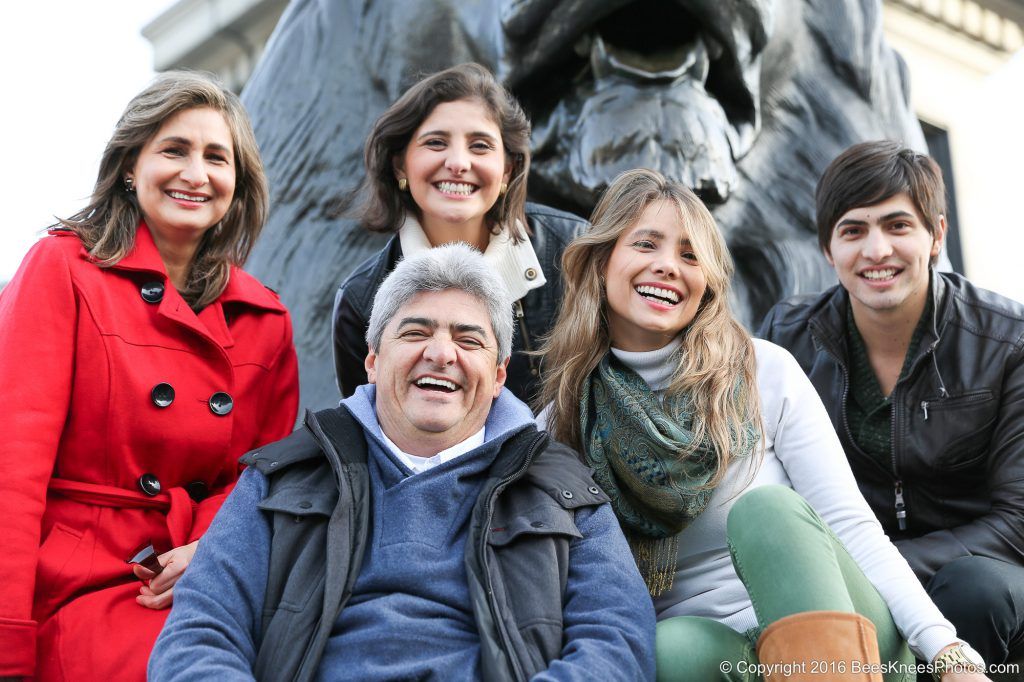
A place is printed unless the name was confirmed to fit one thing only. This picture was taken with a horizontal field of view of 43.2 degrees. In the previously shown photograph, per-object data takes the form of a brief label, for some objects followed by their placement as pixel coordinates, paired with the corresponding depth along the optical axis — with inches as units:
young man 106.6
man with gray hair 82.7
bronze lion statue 149.9
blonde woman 81.2
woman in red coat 92.5
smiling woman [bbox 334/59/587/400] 121.1
